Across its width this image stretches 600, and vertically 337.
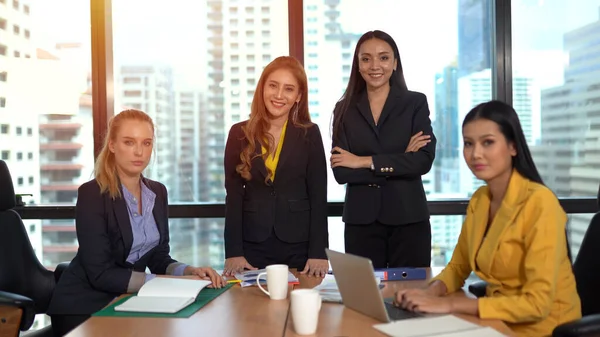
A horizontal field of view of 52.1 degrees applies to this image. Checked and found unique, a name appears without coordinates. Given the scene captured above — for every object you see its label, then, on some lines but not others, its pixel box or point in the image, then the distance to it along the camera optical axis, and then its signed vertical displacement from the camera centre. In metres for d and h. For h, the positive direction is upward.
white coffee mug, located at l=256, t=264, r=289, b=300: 2.00 -0.42
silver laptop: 1.66 -0.39
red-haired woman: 2.82 -0.14
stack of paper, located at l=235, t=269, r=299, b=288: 2.23 -0.47
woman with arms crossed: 2.94 -0.05
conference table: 1.65 -0.48
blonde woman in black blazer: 2.35 -0.32
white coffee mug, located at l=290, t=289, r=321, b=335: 1.62 -0.42
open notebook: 1.88 -0.47
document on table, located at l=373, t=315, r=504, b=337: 1.57 -0.47
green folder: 1.83 -0.48
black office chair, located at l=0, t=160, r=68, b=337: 2.99 -0.53
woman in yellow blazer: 1.80 -0.30
